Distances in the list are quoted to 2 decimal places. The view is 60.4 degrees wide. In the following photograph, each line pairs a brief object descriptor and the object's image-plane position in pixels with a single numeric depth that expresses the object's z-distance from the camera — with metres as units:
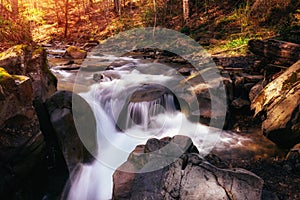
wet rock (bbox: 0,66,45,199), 4.63
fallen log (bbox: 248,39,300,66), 7.94
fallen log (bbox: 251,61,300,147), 6.18
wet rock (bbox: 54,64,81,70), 11.70
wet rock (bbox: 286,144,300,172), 5.34
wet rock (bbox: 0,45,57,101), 5.81
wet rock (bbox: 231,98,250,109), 7.96
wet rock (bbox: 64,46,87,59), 14.68
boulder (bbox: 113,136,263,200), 3.65
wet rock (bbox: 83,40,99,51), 18.12
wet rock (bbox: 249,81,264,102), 8.13
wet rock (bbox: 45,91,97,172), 5.50
